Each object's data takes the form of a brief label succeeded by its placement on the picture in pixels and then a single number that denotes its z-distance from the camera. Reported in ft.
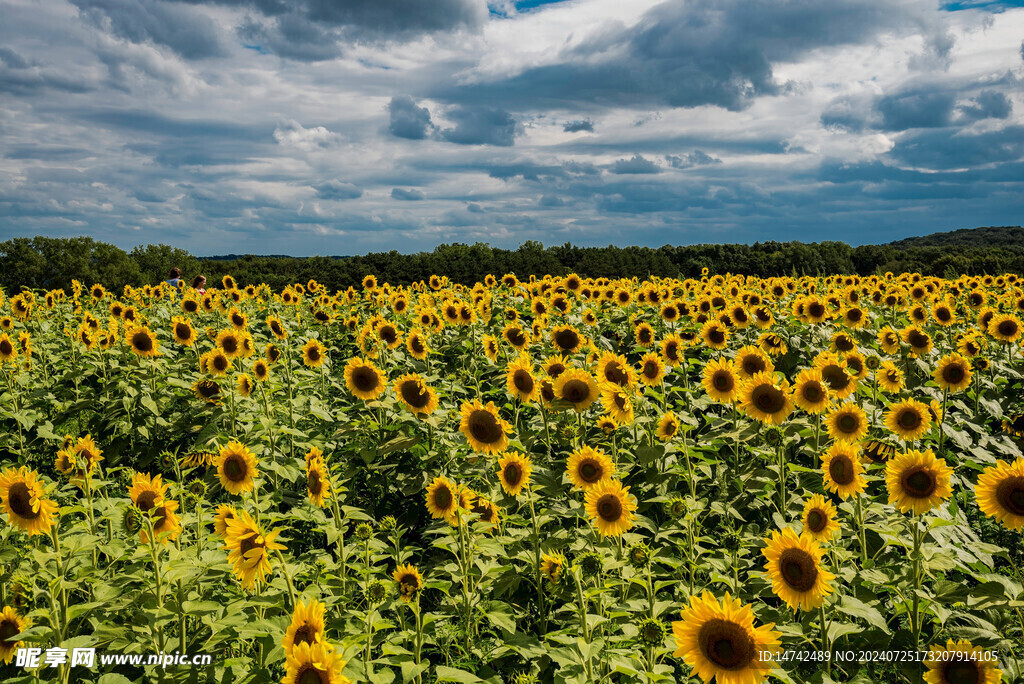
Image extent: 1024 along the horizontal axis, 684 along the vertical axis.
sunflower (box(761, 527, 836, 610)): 10.30
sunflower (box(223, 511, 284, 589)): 9.90
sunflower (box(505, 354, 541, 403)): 18.57
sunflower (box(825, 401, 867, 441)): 15.90
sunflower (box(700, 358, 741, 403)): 18.11
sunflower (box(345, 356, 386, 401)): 19.62
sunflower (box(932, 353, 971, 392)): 21.16
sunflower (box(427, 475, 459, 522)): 13.25
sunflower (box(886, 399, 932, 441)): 15.74
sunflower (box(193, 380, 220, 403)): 21.63
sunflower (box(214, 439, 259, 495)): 13.07
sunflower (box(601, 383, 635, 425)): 17.24
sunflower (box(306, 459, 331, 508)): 13.03
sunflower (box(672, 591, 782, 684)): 8.39
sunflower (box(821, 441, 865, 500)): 12.91
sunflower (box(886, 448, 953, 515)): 11.91
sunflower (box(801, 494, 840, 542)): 11.43
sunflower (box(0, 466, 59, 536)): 11.38
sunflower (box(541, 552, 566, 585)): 12.29
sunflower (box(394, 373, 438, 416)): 17.85
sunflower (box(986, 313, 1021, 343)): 28.07
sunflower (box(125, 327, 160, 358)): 24.44
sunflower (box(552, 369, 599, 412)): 16.92
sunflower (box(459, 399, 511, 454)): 15.61
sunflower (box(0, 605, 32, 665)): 10.28
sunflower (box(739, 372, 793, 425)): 16.81
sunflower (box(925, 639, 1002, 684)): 9.68
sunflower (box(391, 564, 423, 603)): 11.07
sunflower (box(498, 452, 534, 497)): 14.03
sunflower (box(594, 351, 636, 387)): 18.04
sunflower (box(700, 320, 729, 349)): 25.36
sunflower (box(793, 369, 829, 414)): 16.12
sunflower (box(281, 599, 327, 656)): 8.41
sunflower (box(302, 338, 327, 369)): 26.09
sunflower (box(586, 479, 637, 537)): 12.36
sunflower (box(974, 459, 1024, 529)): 11.78
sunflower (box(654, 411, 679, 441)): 16.66
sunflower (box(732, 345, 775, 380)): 18.61
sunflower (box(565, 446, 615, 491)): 13.48
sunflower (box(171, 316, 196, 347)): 25.85
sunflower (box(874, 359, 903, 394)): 21.15
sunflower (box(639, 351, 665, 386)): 20.31
